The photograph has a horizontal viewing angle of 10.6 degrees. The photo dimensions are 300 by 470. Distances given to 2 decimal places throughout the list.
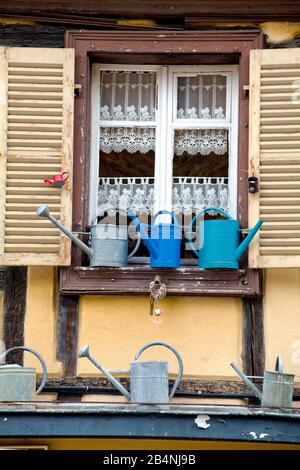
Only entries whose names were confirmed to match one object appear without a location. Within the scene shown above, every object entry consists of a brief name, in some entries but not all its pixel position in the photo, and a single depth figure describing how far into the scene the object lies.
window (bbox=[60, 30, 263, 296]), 10.66
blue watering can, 10.59
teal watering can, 10.58
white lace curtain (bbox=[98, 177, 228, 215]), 11.02
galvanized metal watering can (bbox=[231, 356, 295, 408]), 10.05
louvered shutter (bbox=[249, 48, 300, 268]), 10.63
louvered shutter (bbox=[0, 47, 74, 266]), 10.73
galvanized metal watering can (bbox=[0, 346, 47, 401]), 10.04
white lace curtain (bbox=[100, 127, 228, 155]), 11.13
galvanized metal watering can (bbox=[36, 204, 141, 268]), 10.65
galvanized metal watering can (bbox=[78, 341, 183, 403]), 10.08
